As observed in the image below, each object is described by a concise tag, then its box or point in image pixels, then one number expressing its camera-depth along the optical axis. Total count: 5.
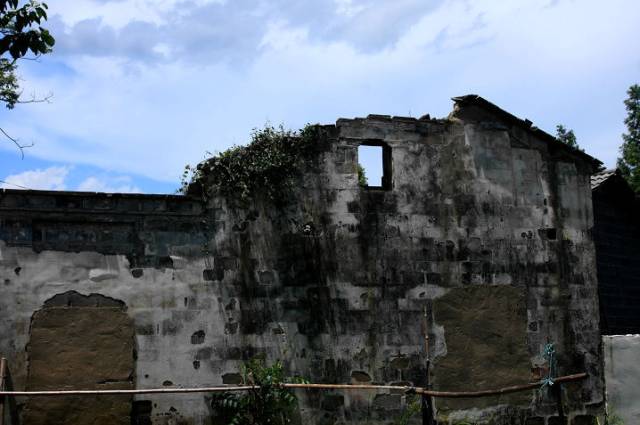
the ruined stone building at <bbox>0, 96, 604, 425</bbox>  9.88
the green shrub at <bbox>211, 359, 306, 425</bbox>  9.83
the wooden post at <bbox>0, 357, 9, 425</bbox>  8.95
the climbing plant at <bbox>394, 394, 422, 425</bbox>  11.02
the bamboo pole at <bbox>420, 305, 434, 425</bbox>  11.31
